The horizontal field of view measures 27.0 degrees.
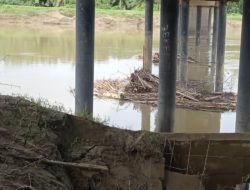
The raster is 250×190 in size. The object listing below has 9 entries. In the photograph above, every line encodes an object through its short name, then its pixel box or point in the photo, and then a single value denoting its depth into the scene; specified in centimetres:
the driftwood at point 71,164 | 529
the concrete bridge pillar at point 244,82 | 1127
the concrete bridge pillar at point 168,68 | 1202
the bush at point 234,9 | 5476
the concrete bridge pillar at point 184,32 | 2073
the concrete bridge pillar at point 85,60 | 969
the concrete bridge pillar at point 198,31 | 2747
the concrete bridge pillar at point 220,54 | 1833
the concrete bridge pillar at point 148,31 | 2089
